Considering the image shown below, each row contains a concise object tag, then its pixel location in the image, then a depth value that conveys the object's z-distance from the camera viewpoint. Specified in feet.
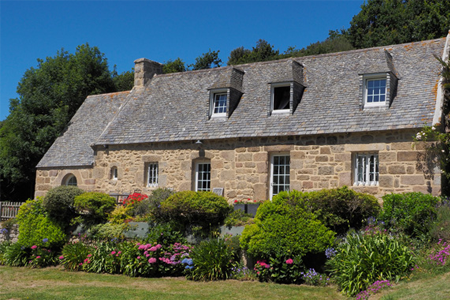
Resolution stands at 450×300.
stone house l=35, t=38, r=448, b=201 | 49.96
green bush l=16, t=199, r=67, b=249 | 50.90
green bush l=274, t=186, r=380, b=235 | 40.01
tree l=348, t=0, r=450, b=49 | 84.84
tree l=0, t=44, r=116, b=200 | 84.38
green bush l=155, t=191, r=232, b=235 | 43.93
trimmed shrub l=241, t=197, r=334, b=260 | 37.65
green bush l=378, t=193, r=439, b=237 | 38.45
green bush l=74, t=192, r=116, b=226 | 50.16
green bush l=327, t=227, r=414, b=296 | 33.17
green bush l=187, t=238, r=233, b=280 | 39.83
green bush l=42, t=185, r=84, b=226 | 51.16
